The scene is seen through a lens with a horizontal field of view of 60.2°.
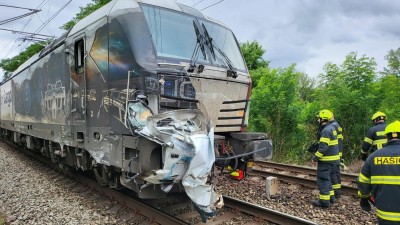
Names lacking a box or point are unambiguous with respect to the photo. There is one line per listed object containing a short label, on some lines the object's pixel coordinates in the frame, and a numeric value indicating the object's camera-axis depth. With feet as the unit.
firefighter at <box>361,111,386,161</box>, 20.47
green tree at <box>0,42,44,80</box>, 98.30
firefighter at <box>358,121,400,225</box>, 10.96
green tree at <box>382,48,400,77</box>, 143.21
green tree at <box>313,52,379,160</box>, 36.37
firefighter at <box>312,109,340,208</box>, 19.70
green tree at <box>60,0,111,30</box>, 72.28
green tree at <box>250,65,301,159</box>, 41.57
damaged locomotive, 13.43
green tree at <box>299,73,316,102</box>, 131.89
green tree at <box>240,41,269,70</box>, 77.97
